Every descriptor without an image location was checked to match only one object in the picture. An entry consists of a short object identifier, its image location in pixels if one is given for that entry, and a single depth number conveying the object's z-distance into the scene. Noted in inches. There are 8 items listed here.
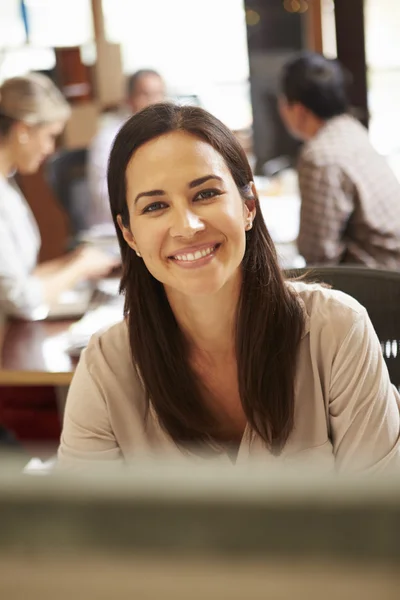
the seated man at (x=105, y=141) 179.5
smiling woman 80.1
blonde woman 117.6
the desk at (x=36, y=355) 98.0
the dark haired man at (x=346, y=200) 118.4
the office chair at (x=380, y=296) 89.5
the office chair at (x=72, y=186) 181.0
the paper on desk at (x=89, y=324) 100.8
